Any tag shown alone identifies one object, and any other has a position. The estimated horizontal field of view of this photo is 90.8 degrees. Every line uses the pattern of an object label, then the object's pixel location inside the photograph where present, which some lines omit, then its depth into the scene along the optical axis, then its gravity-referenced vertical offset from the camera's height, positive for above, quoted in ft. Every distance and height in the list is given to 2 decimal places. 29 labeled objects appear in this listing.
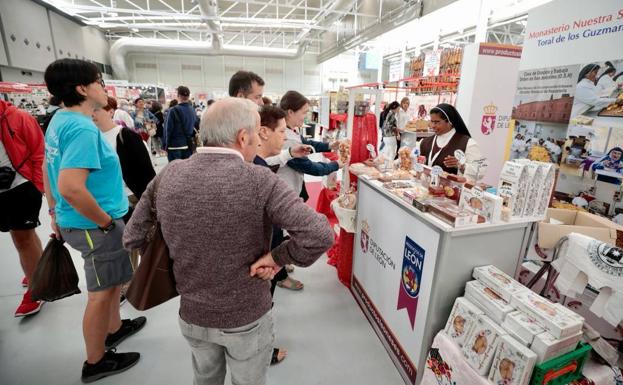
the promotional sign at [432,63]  21.49 +3.17
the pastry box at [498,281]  4.79 -2.71
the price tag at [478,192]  5.10 -1.34
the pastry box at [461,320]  4.87 -3.30
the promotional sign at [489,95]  13.91 +0.67
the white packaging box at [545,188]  5.10 -1.27
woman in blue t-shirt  4.91 -1.60
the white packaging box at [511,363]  4.04 -3.32
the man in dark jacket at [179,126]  17.46 -1.22
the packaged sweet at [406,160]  8.21 -1.33
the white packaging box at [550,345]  4.00 -3.00
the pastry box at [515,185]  4.97 -1.20
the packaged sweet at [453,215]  4.95 -1.68
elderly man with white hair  3.21 -1.29
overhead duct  45.75 +8.49
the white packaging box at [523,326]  4.20 -2.90
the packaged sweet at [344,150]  8.46 -1.15
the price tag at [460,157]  5.58 -0.85
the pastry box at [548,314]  4.09 -2.76
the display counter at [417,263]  5.20 -2.83
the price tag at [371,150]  8.57 -1.14
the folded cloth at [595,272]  4.47 -2.40
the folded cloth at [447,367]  4.70 -4.03
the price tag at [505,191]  5.16 -1.34
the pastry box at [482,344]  4.46 -3.40
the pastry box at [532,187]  5.00 -1.24
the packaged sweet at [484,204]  5.01 -1.51
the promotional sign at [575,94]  8.23 +0.51
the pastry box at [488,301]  4.60 -2.88
